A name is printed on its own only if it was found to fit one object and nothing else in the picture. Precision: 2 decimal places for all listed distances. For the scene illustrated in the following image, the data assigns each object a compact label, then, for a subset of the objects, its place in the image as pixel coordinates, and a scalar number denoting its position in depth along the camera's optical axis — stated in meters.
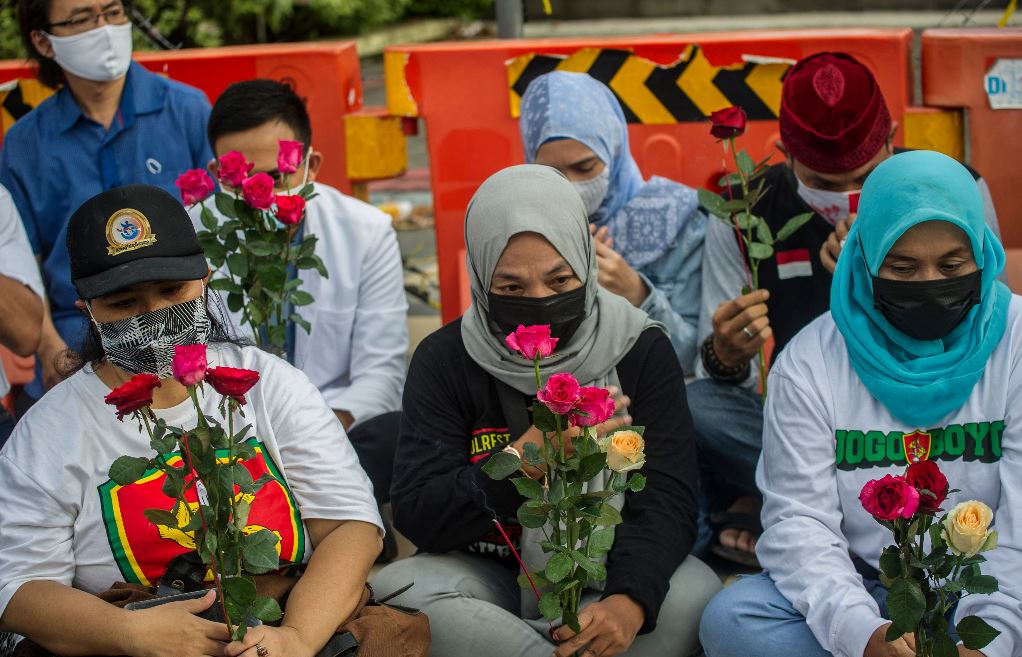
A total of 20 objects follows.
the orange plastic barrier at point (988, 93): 9.45
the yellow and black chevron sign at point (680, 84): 9.85
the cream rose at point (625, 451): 5.00
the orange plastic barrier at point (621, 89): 9.81
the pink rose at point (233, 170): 7.00
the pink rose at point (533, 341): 4.96
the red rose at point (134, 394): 4.64
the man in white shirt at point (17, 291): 7.62
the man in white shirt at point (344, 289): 8.31
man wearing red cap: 7.41
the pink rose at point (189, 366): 4.58
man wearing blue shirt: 9.37
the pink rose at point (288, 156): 7.39
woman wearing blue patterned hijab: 8.11
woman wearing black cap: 5.52
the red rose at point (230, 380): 4.66
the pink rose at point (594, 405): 4.90
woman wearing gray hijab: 6.18
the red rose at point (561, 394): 4.82
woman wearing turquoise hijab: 5.85
